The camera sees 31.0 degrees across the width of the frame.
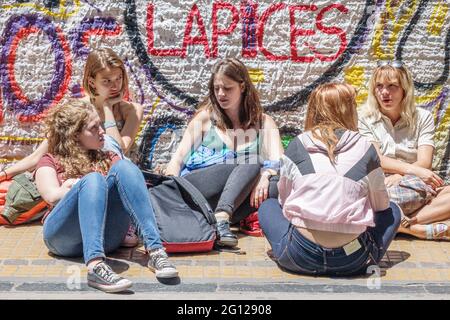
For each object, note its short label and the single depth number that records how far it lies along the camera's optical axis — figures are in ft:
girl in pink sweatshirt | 14.64
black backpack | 16.35
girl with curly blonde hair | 14.73
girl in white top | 18.90
